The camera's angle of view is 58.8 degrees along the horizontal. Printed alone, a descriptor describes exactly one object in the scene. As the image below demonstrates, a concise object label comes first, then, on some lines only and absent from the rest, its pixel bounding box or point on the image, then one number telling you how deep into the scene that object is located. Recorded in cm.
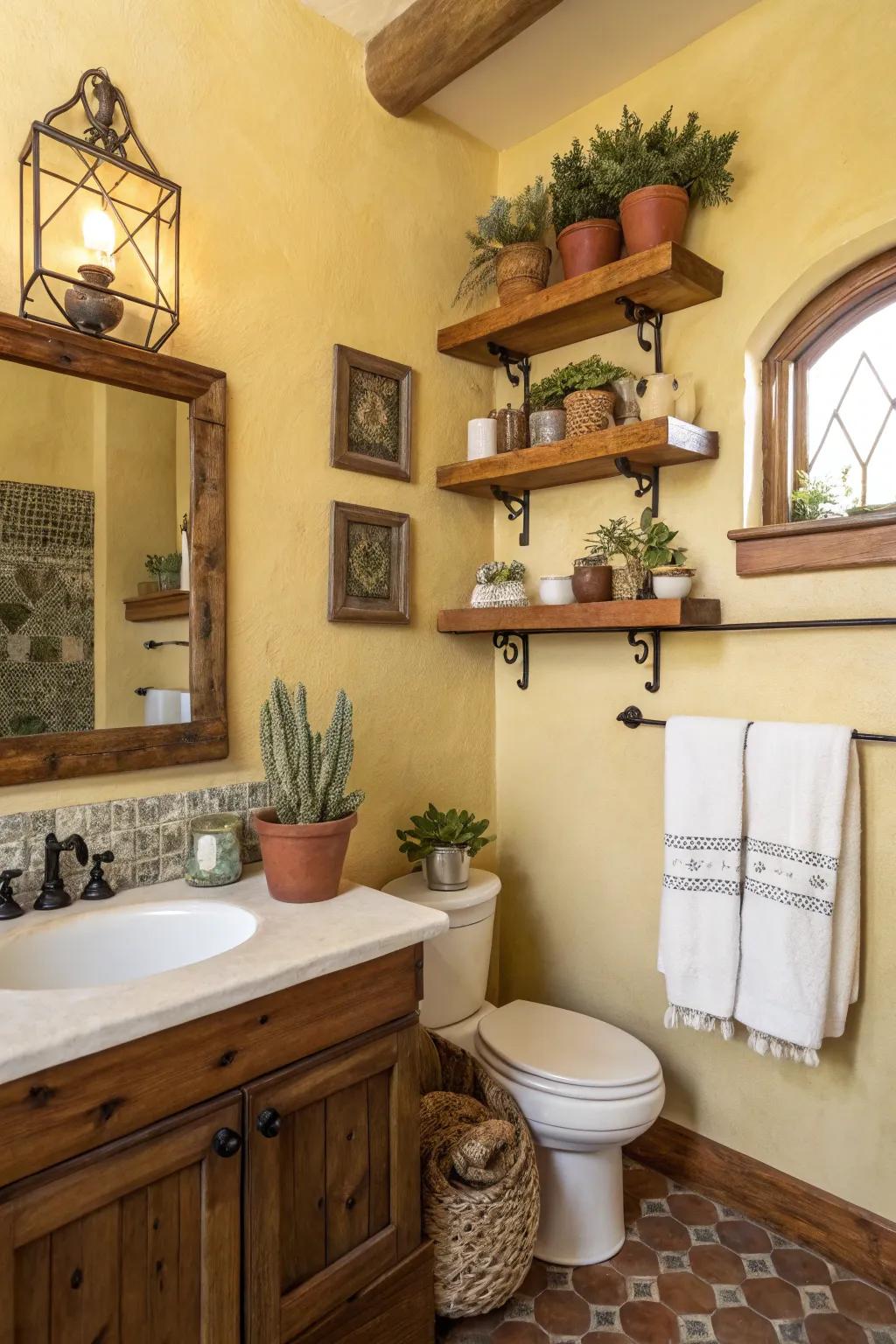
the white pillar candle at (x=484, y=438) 210
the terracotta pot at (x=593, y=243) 187
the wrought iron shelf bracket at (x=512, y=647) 225
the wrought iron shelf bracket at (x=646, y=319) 185
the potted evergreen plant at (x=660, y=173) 171
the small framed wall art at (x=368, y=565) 188
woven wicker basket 140
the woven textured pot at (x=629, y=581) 180
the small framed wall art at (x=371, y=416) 188
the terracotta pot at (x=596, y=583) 185
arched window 165
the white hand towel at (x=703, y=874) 167
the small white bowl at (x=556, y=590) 195
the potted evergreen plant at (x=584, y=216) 187
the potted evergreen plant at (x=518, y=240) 200
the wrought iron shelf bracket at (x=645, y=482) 188
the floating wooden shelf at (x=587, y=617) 170
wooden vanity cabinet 96
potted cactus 142
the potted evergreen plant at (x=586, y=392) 186
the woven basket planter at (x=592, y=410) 186
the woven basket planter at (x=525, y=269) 200
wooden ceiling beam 166
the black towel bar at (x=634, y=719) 194
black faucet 136
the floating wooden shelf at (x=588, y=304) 171
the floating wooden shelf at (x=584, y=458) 171
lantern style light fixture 139
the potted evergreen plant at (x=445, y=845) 190
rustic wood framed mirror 137
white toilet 157
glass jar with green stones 152
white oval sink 126
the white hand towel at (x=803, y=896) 154
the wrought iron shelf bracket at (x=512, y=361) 217
